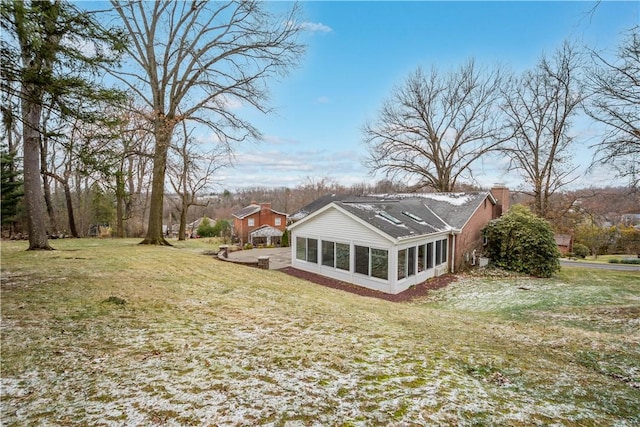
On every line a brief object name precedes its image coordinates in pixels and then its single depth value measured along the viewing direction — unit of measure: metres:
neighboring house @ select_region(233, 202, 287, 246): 30.24
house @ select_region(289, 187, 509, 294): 12.56
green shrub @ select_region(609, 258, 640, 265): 28.81
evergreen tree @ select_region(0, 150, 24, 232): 19.66
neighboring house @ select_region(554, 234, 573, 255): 34.97
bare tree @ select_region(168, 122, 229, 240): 19.05
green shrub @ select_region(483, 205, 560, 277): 15.93
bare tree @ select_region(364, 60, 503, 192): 25.86
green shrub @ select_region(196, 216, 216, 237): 35.59
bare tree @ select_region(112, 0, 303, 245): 14.31
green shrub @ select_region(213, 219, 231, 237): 34.94
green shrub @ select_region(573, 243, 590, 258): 34.31
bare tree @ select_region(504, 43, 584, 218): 21.59
